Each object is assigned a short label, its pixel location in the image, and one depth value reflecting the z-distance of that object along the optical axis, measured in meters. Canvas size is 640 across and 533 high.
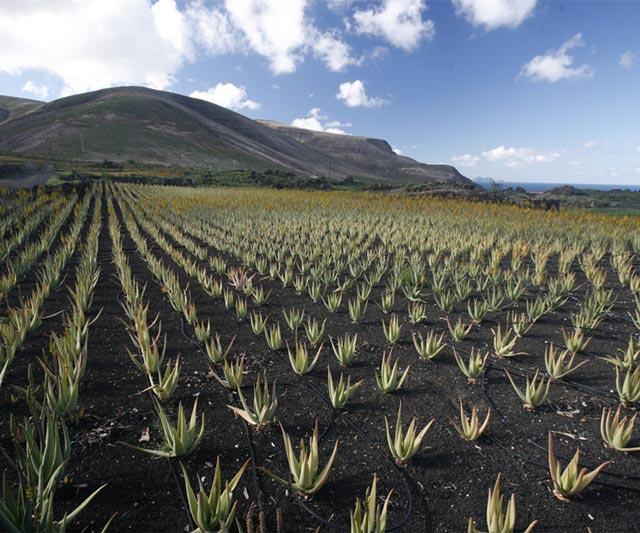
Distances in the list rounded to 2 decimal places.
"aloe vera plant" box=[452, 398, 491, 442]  2.71
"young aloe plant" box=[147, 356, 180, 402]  3.06
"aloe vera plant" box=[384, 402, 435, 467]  2.45
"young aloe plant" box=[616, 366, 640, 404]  3.19
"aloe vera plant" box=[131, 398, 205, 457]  2.42
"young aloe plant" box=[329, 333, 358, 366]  3.89
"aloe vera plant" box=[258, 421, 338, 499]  2.15
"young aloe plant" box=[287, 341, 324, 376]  3.68
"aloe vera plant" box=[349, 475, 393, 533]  1.61
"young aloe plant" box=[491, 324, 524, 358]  4.05
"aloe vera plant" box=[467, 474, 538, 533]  1.77
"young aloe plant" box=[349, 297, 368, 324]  5.08
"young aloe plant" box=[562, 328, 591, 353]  4.14
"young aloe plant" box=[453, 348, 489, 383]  3.57
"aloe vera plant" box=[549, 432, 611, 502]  2.14
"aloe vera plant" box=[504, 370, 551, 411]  3.14
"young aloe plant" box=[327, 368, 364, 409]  3.09
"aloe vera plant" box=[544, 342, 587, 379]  3.53
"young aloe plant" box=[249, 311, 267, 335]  4.54
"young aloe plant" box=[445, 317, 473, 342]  4.55
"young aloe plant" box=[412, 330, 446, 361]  4.02
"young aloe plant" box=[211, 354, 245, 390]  3.14
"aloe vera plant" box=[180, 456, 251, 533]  1.79
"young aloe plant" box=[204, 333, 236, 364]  3.76
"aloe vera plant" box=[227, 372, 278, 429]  2.77
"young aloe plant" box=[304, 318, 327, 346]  4.34
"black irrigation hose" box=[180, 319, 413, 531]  2.13
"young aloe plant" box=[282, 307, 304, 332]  4.64
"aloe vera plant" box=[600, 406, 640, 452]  2.62
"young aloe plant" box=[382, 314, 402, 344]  4.41
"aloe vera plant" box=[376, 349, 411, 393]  3.38
